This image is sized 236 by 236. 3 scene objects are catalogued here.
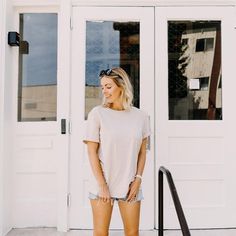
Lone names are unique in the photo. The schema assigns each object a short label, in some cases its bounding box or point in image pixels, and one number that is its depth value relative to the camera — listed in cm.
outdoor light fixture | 330
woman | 200
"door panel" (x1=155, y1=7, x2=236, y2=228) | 339
